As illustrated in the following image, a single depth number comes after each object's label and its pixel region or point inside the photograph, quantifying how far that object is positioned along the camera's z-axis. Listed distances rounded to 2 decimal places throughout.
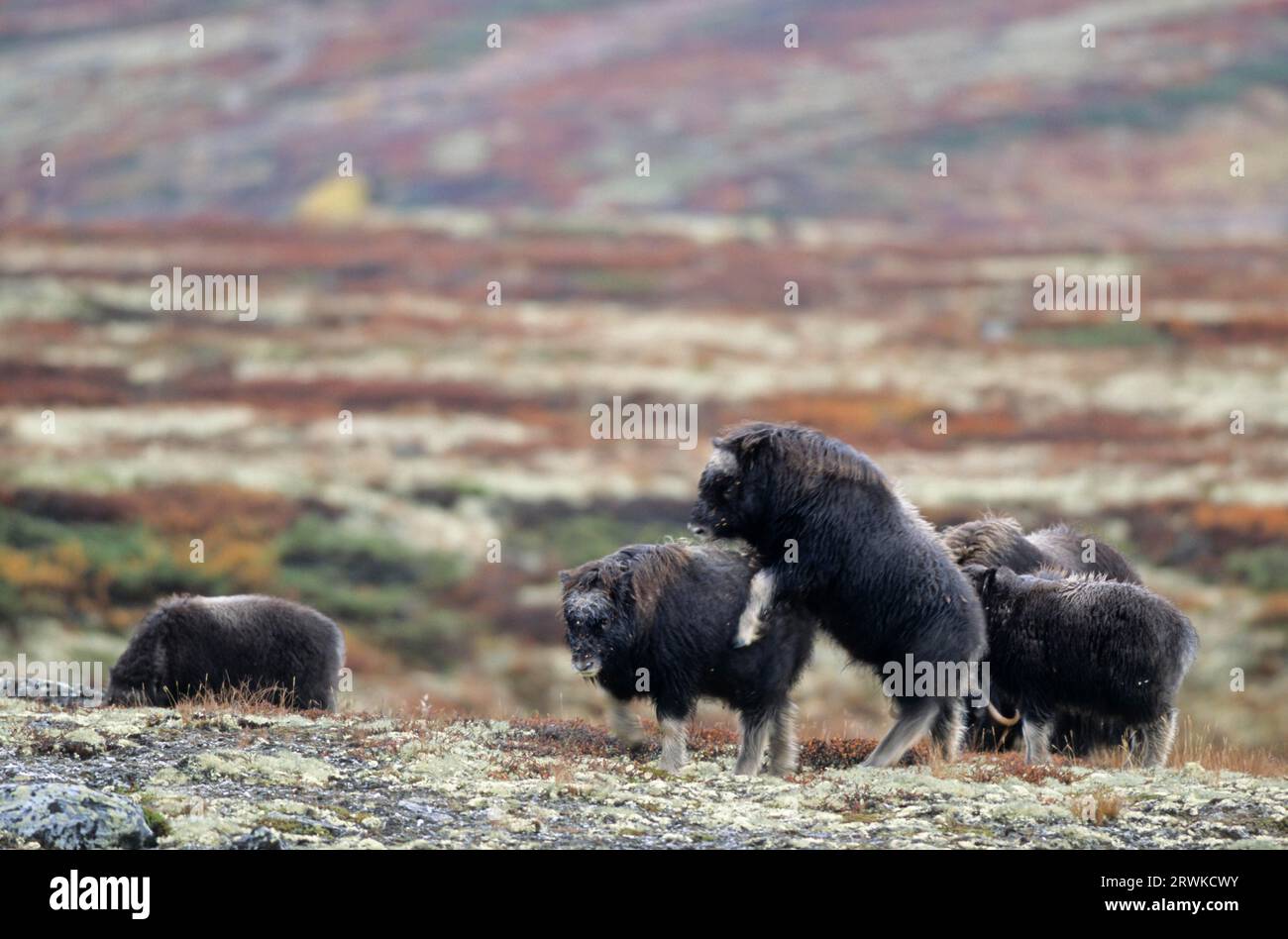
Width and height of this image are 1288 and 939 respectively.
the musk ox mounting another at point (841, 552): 12.62
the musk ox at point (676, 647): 12.48
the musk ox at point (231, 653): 14.34
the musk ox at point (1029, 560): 14.17
